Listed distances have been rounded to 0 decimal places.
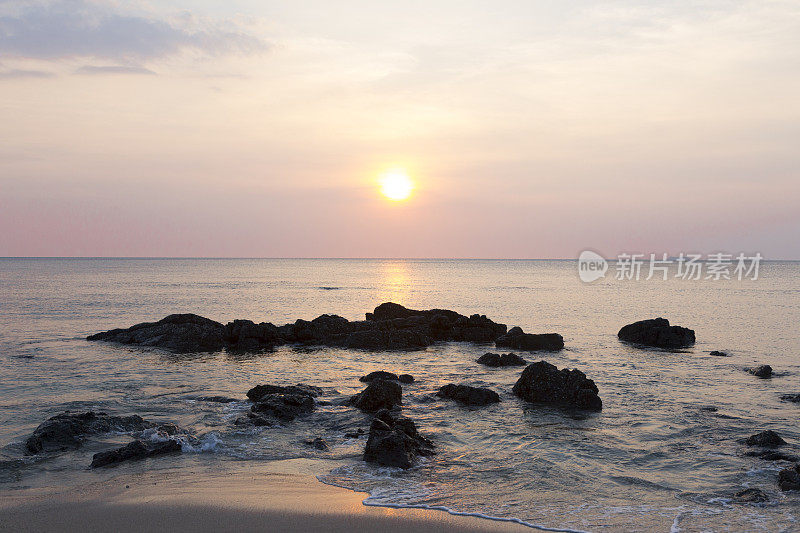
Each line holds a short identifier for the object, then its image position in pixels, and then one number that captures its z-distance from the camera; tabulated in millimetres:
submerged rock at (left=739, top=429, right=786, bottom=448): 13305
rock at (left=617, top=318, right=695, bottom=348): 33000
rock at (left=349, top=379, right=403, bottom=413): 17062
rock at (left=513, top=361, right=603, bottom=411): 17766
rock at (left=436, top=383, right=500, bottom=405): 17984
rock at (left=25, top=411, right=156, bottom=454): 12974
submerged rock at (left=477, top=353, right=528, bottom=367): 25744
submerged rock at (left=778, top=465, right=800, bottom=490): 10547
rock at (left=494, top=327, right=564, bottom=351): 31688
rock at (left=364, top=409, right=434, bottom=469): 11977
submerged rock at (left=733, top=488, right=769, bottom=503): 10164
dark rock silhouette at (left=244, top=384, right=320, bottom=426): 15814
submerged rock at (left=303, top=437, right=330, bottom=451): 13284
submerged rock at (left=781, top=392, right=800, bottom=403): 18516
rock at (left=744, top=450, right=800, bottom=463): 12343
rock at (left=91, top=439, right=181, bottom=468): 11922
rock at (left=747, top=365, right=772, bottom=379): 22931
